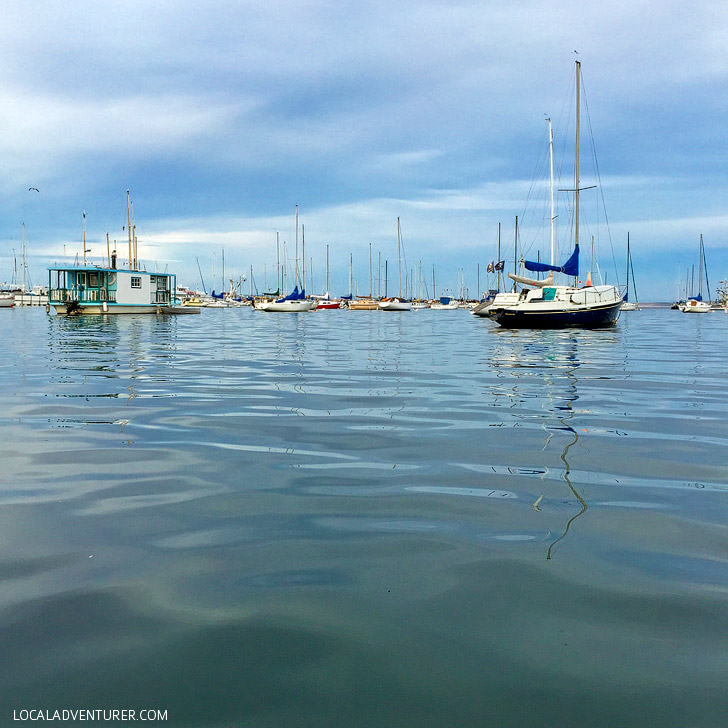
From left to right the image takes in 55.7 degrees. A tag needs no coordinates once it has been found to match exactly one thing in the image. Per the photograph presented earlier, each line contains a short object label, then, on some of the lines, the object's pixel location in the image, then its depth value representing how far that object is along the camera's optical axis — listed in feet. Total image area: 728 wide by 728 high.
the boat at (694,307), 269.44
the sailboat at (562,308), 100.48
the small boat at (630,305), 313.55
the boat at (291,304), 244.83
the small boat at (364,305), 319.70
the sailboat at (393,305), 280.82
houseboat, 170.30
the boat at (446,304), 365.40
